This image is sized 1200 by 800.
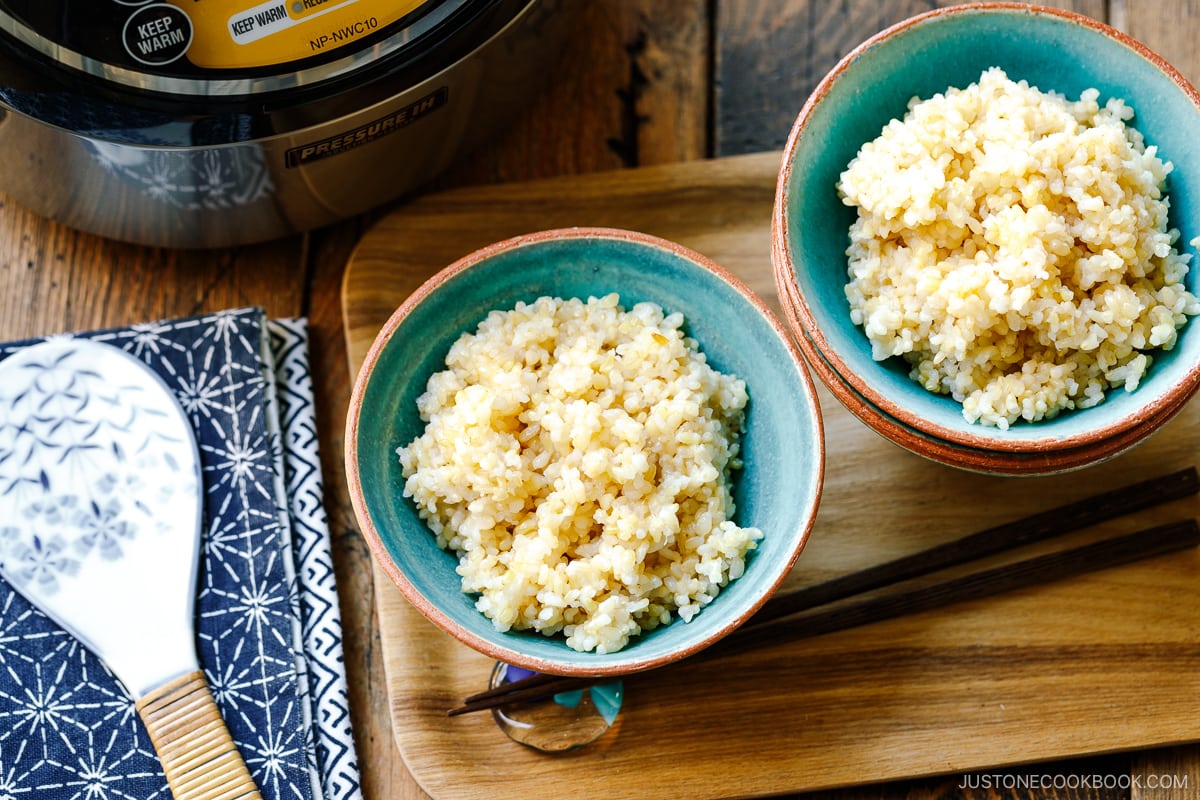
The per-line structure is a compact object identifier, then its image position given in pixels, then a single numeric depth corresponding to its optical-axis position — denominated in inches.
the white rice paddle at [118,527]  25.9
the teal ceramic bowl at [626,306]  24.3
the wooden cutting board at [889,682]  26.2
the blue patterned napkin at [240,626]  25.9
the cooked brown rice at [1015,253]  24.3
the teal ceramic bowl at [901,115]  24.5
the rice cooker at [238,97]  23.5
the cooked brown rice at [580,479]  24.3
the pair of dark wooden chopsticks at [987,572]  26.3
